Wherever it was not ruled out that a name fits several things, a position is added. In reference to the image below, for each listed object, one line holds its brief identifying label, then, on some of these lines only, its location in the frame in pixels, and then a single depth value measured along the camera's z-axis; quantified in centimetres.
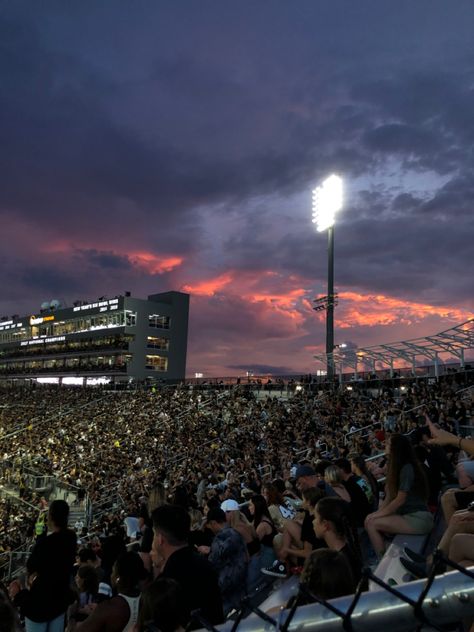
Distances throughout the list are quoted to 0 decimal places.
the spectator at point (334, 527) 347
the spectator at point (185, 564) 305
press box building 5716
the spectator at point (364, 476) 636
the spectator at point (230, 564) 428
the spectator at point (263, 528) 575
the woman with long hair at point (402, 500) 479
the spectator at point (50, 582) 388
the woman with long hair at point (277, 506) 680
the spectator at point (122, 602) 338
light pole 3284
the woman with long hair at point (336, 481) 596
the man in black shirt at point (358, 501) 611
